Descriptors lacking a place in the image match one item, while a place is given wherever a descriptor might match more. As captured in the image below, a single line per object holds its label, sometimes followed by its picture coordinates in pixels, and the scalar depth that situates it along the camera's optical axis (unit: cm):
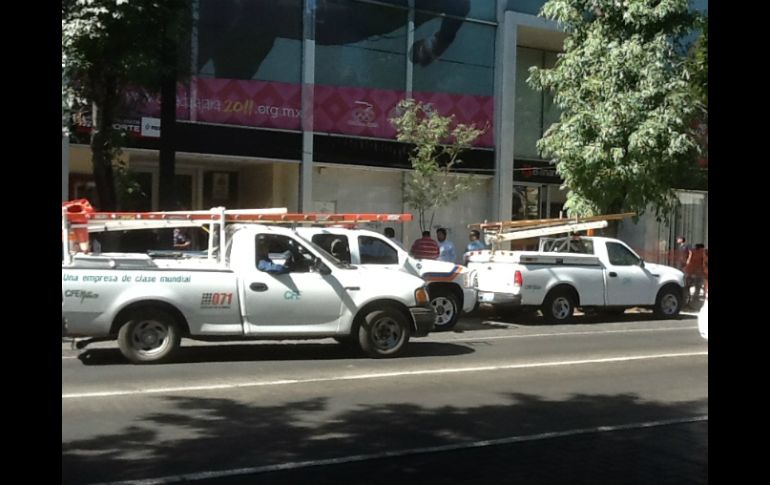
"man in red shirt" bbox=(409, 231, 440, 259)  1755
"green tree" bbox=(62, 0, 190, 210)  1249
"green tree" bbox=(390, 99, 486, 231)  2083
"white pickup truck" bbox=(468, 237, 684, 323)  1681
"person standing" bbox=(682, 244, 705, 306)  2150
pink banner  2088
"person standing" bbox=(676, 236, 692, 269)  2236
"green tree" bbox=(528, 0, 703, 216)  1806
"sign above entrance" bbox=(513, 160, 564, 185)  2625
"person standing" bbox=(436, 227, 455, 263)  1778
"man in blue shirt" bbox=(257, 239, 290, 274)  1131
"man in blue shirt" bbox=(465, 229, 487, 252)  1917
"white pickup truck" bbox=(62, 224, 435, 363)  1063
